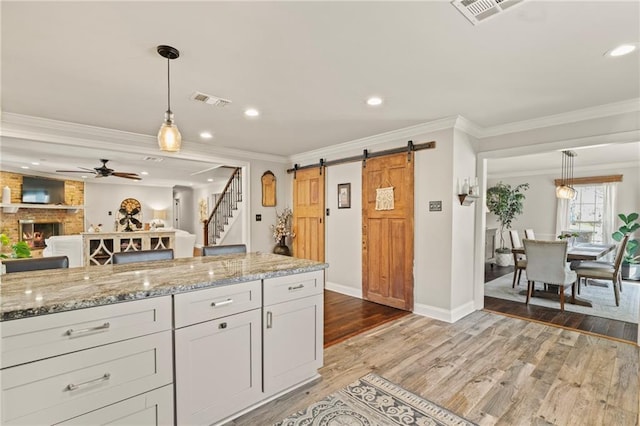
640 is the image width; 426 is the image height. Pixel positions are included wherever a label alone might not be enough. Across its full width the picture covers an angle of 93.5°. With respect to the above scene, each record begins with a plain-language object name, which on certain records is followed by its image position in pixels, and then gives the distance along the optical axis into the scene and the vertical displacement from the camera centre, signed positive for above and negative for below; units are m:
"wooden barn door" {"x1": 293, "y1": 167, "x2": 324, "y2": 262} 5.30 -0.11
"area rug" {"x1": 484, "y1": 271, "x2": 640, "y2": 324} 3.99 -1.37
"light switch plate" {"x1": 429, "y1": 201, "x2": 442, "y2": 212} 3.77 +0.03
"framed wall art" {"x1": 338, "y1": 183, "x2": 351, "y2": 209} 4.86 +0.20
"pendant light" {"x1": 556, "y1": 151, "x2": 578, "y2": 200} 6.02 +0.80
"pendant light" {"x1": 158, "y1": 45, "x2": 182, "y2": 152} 2.19 +0.52
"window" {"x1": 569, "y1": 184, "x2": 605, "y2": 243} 6.93 -0.07
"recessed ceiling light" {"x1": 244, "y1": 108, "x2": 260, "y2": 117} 3.27 +1.06
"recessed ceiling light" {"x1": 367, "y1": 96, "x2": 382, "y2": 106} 2.94 +1.07
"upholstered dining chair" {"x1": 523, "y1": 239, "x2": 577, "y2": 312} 4.10 -0.79
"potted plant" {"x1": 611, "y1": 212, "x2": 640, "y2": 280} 6.07 -0.83
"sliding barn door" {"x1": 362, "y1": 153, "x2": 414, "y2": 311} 4.06 -0.39
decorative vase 5.67 -0.76
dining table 4.35 -0.70
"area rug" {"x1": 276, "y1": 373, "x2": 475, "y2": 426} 1.94 -1.38
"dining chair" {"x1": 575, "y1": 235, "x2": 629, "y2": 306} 4.23 -0.89
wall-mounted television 8.19 +0.46
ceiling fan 6.34 +0.75
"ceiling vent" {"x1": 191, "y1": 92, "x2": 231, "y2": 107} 2.83 +1.06
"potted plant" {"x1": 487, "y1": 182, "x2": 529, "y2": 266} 7.39 +0.10
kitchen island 1.33 -0.72
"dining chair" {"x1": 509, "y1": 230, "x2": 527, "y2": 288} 5.14 -0.90
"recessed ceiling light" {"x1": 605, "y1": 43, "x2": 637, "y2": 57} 2.01 +1.09
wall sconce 3.70 +0.21
